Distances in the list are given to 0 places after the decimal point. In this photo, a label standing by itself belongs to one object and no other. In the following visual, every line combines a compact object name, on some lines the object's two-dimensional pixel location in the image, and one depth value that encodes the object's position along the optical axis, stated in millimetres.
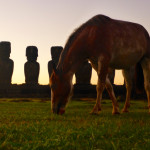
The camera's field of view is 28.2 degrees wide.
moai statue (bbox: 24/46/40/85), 26141
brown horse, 6629
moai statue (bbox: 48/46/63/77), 25688
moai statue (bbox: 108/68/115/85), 23766
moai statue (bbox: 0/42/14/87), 25828
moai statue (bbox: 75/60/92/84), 24844
